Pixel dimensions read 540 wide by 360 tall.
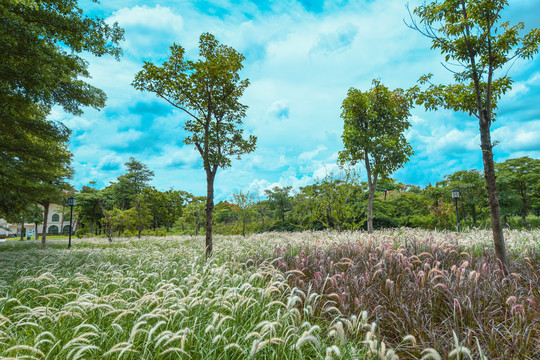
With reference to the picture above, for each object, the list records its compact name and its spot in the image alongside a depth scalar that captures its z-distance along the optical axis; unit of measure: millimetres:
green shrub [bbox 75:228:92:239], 35628
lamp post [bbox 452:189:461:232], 14355
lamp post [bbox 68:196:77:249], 17616
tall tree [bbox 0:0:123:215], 7059
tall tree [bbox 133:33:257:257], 8742
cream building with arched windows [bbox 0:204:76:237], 63566
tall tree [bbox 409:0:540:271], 5242
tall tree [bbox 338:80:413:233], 13688
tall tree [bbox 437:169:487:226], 21750
